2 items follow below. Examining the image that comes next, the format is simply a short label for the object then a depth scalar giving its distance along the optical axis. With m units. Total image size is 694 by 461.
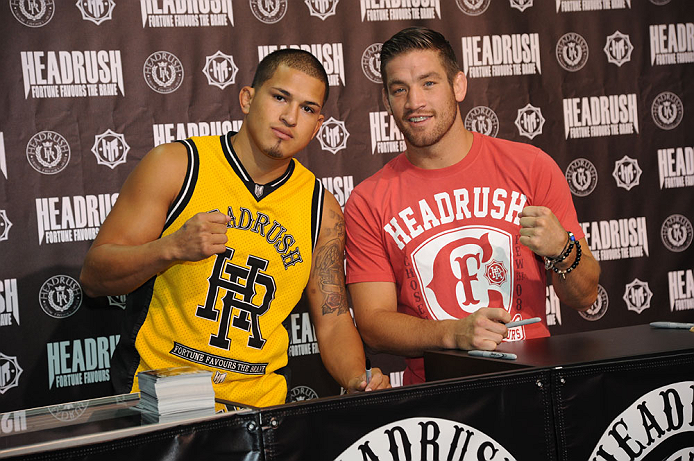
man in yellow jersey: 2.25
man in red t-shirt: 2.35
